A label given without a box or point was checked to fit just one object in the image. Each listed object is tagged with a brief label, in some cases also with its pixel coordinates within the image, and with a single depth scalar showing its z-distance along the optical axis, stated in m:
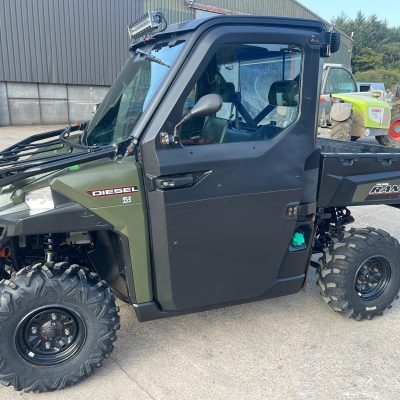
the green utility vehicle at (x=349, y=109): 10.69
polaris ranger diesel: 2.53
